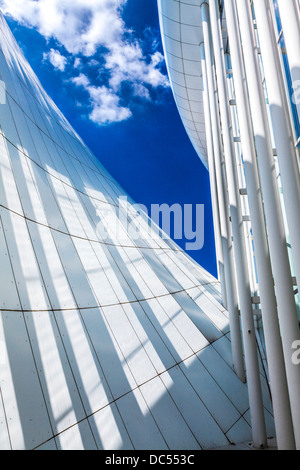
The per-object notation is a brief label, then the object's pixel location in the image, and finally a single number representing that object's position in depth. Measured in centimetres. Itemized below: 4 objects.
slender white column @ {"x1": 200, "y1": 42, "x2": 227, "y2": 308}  1554
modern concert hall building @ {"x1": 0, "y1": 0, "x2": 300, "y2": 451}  502
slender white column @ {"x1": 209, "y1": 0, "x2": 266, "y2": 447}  751
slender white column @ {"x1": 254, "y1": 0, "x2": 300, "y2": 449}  522
